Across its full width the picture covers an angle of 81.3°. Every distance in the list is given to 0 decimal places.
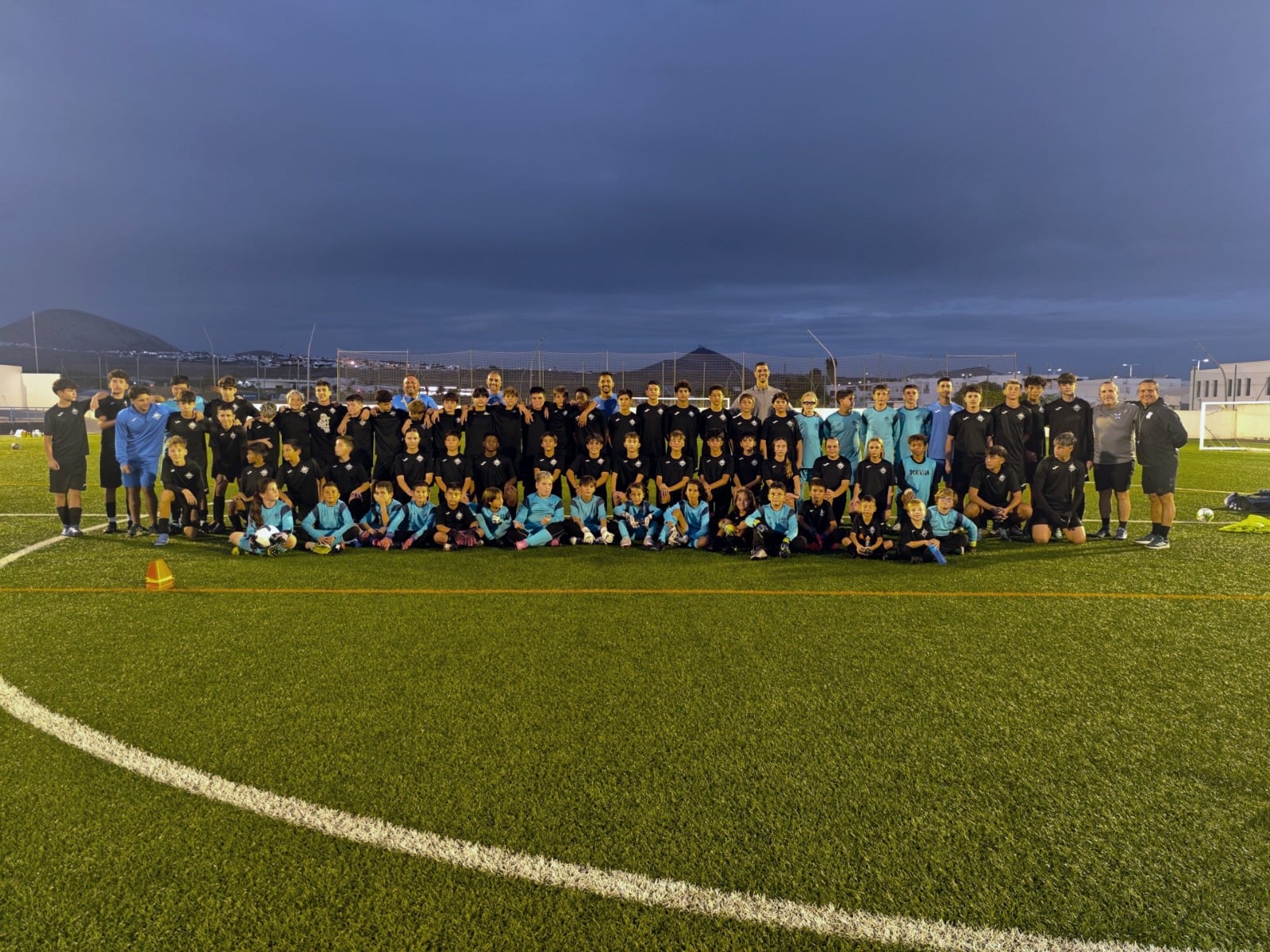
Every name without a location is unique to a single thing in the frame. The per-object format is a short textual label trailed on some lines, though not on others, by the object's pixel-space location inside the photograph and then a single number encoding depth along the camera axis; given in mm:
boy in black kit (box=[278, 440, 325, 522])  8430
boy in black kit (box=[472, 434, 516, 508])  8648
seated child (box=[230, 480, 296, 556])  7559
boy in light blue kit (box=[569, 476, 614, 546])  8312
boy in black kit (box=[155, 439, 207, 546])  8219
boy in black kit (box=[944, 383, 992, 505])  8570
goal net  27594
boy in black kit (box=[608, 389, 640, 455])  8922
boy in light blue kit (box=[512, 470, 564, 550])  8117
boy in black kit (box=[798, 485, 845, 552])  7750
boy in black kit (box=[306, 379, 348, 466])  8836
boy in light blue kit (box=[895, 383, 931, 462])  8875
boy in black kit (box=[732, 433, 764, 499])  8547
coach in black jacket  8039
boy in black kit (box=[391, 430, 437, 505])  8359
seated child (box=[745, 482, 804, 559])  7617
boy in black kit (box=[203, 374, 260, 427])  8531
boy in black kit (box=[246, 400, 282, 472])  8672
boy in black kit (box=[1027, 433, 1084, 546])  8312
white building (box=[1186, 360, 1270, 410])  52031
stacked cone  5973
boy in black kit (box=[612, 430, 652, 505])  8815
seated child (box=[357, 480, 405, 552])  8016
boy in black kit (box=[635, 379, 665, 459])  9070
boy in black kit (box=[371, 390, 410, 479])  8852
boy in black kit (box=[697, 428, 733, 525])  8500
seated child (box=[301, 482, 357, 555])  7727
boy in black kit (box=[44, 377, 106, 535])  8289
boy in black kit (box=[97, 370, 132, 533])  8977
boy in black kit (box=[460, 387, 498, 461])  8852
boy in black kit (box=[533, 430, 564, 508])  8461
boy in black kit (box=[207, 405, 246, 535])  8602
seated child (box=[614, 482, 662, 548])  8219
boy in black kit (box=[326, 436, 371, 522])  8406
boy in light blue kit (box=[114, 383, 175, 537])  8430
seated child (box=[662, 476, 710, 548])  8047
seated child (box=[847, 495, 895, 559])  7473
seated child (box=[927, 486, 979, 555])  7602
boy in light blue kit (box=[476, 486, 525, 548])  8117
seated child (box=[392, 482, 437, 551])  8070
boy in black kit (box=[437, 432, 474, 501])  8445
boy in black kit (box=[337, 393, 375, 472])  8828
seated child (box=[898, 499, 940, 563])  7289
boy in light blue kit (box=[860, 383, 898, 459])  8875
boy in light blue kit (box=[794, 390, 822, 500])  9055
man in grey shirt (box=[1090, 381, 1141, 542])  8445
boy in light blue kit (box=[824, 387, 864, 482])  8961
